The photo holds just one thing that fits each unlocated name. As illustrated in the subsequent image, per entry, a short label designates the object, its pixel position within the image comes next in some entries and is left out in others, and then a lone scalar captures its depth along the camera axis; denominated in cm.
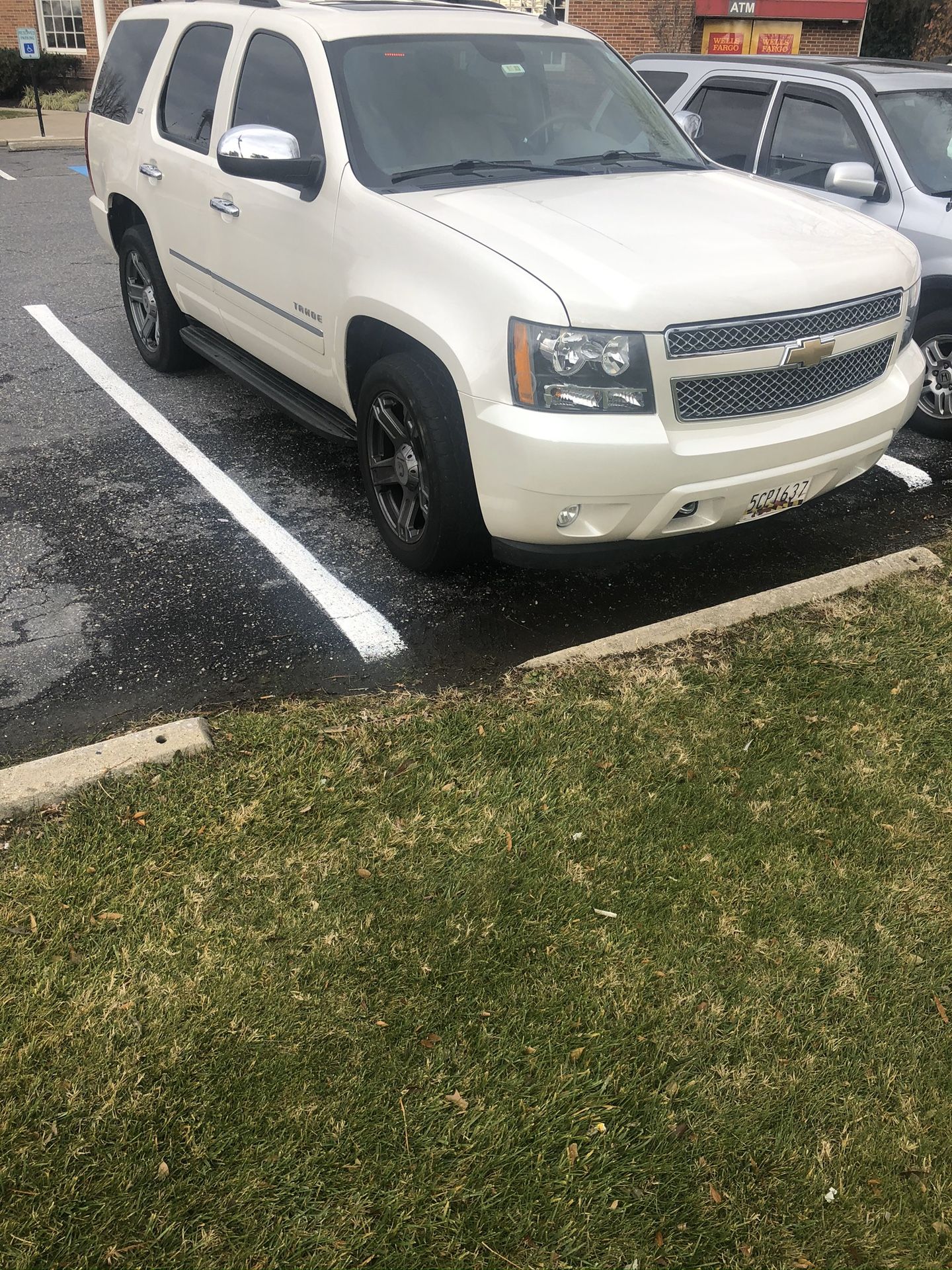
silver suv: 579
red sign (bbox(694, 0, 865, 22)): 2472
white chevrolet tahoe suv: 355
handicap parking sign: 1923
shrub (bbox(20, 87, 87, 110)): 2533
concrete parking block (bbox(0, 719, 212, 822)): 309
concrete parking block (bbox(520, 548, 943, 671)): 390
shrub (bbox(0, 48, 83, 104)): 2564
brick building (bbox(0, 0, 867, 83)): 2478
